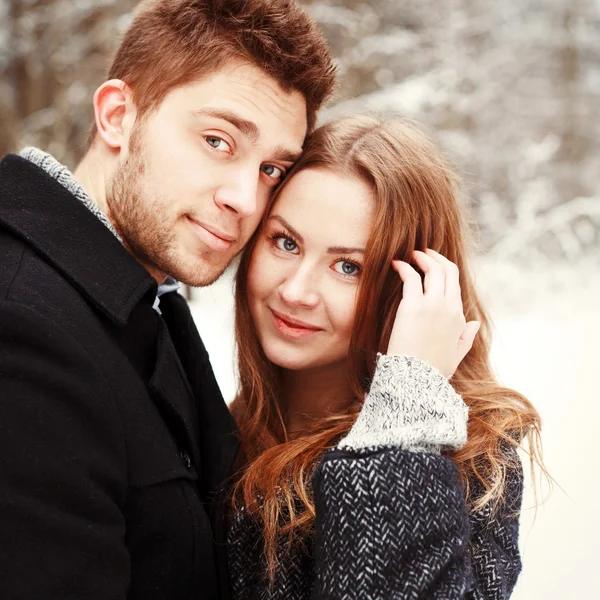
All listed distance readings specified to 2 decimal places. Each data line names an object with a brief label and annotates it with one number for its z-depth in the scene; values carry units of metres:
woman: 1.14
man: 1.06
